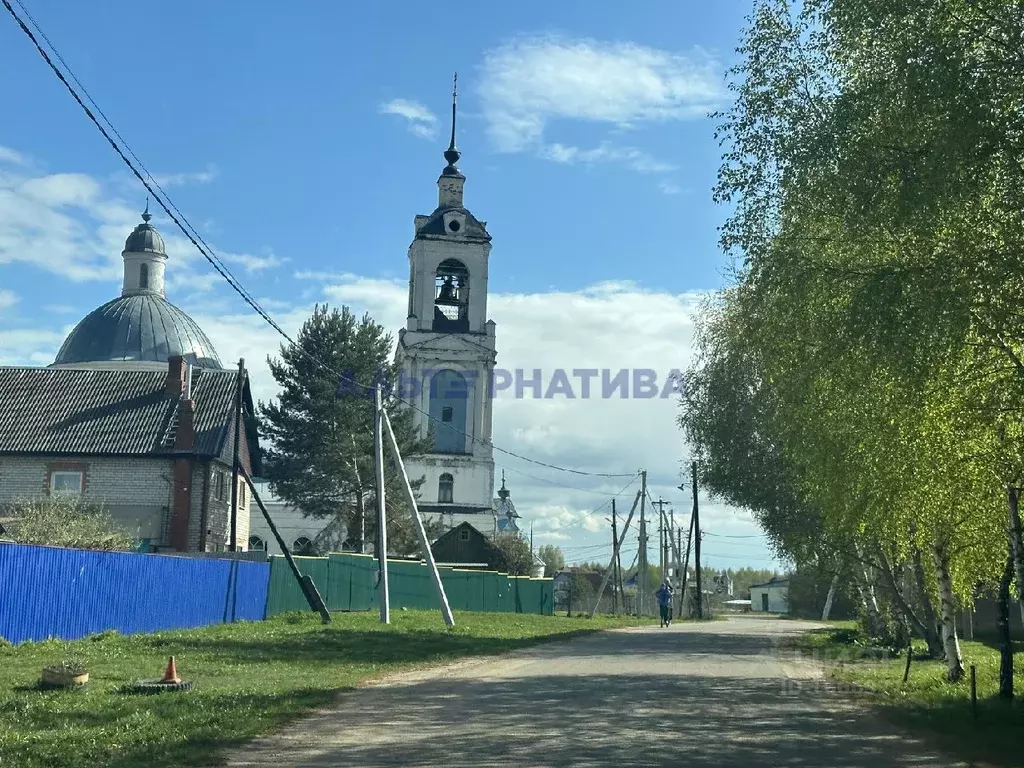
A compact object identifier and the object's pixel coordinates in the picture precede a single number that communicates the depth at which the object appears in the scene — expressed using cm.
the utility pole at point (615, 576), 6148
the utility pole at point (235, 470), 3279
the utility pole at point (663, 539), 7294
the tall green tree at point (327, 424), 5238
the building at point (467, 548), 6650
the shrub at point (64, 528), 2664
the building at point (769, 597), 12925
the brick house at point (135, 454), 3734
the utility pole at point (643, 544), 5729
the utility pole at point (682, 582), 6650
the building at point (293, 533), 6238
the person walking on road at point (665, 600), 4241
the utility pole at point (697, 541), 6072
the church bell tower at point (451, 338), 6831
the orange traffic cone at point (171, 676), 1383
